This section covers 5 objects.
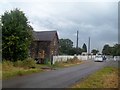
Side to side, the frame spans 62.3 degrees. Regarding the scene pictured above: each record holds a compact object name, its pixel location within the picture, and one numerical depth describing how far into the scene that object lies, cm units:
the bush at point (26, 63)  1107
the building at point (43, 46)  2361
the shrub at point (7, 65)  952
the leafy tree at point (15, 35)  1208
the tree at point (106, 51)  5380
